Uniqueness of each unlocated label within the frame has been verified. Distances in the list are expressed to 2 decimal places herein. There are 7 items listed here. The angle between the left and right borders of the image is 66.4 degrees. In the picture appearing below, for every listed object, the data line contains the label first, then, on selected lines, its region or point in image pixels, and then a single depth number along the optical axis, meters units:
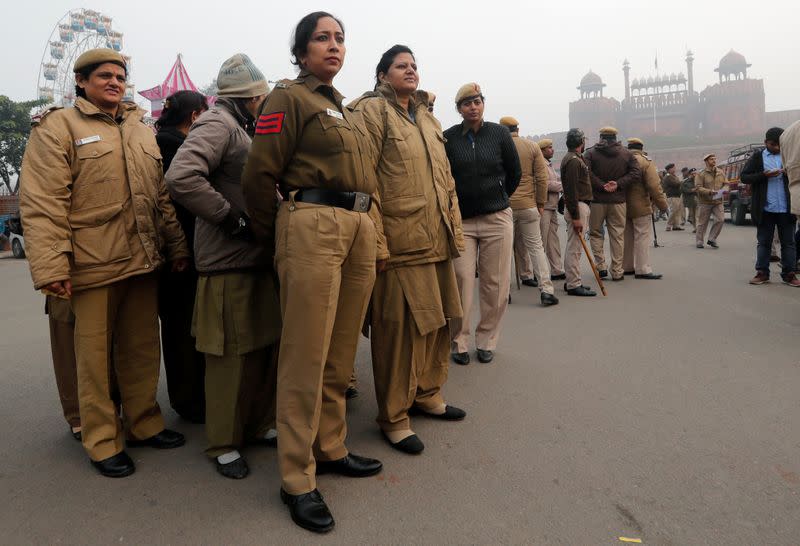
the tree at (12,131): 28.86
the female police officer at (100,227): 2.53
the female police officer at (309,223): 2.24
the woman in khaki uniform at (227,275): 2.56
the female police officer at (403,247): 2.86
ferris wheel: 40.78
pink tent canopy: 19.03
